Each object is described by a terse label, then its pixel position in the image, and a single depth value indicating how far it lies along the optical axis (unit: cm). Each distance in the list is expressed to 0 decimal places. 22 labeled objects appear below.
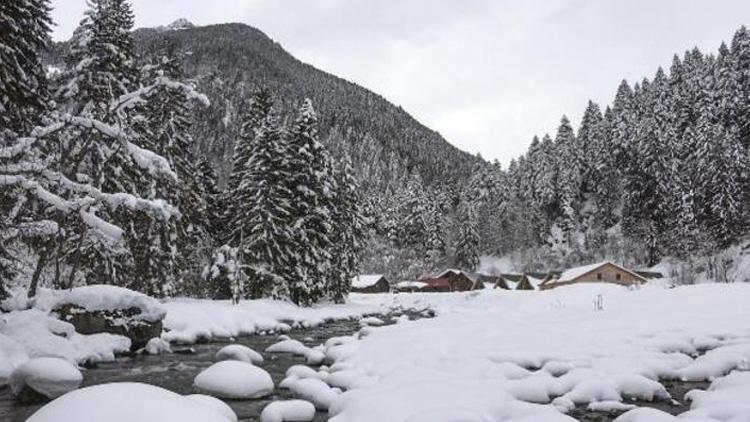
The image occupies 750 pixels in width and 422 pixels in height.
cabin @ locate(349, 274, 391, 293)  8550
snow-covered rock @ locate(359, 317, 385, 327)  3236
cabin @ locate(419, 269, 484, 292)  8462
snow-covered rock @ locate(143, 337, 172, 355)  1786
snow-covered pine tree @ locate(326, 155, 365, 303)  4388
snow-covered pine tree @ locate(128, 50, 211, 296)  2977
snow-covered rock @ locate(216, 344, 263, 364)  1681
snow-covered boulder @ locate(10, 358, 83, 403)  1090
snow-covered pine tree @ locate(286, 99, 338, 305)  3772
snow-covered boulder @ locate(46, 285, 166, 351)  1669
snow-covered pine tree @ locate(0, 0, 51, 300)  1852
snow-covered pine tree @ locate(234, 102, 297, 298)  3588
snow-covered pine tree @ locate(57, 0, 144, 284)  2478
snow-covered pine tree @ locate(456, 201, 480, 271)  9512
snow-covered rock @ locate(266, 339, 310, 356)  1953
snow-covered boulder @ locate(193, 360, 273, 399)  1228
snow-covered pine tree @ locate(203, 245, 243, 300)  3394
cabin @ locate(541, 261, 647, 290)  6259
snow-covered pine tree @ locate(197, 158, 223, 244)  4297
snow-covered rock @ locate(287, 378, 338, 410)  1160
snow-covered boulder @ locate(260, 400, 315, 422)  1022
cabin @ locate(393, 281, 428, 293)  8564
